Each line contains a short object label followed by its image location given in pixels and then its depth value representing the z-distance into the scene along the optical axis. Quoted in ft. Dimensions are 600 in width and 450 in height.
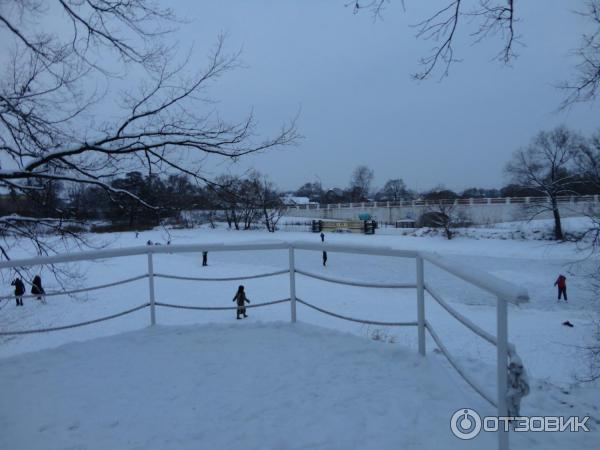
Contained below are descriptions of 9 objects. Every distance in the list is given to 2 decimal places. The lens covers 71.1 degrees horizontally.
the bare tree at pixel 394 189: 402.37
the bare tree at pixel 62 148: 15.30
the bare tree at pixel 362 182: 385.91
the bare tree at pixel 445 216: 139.54
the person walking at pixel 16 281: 19.82
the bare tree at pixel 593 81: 18.92
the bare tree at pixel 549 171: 134.21
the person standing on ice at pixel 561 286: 57.53
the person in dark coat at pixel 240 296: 32.68
